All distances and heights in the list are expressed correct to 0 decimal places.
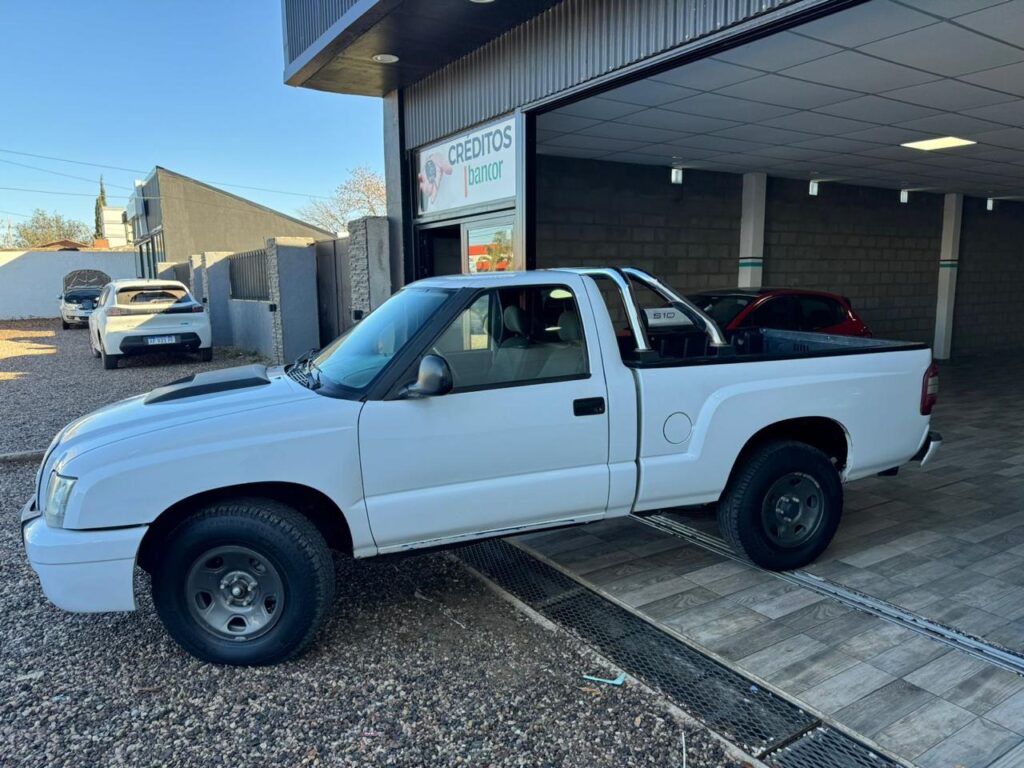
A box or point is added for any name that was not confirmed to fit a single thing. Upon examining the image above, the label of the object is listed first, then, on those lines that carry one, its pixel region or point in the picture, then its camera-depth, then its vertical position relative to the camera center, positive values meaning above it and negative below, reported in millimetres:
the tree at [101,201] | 71362 +8067
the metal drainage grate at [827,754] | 2707 -1837
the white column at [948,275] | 15844 +6
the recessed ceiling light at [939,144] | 9875 +1844
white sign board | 7887 +1321
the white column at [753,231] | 12930 +826
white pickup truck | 3168 -864
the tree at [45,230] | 61109 +4371
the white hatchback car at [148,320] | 13289 -763
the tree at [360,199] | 46656 +5256
